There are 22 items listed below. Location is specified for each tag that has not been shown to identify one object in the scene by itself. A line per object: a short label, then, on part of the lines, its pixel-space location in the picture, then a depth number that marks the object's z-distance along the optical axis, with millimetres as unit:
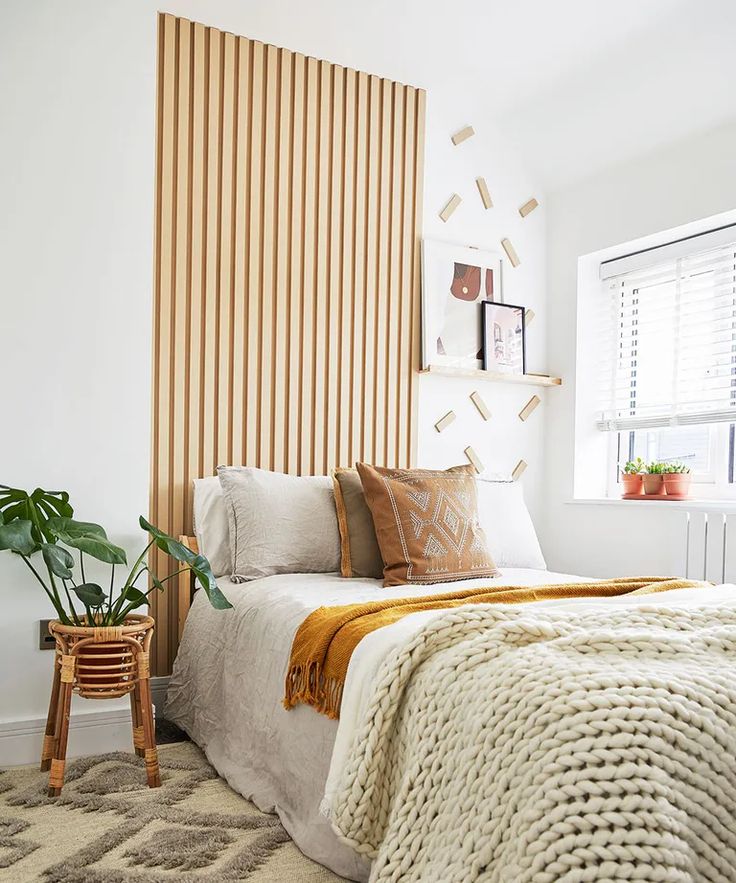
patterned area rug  1742
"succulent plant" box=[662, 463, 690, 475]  3398
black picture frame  3658
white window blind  3354
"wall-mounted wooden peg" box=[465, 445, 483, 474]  3664
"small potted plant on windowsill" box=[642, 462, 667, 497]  3436
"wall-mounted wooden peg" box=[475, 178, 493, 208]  3750
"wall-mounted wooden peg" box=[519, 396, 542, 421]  3848
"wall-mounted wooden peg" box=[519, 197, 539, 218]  3891
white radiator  3043
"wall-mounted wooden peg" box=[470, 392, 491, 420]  3686
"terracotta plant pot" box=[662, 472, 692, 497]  3383
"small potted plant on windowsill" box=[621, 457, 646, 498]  3535
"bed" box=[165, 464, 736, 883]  1124
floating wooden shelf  3504
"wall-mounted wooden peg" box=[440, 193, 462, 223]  3641
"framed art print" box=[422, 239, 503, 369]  3549
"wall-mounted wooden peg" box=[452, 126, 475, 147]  3670
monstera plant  2104
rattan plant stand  2139
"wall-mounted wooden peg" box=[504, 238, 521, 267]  3826
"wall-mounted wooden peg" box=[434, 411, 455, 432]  3590
